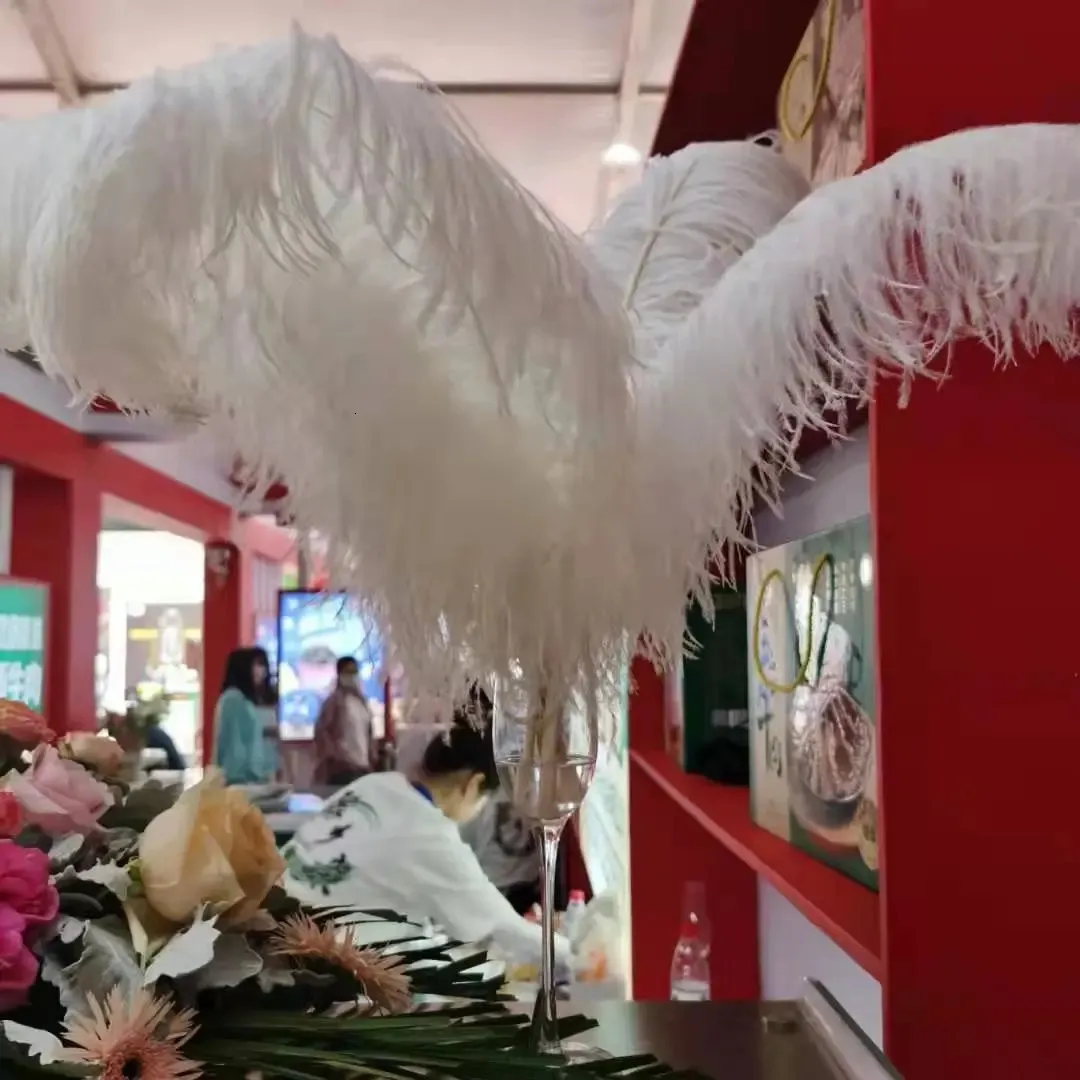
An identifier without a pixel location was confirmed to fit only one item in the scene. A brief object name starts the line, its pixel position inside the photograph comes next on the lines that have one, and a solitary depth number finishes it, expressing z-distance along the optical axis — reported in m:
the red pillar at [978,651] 0.60
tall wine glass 0.66
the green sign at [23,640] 3.77
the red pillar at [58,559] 4.37
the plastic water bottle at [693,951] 1.57
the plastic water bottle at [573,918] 2.11
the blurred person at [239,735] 5.35
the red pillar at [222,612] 7.38
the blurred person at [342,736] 5.03
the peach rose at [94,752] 0.79
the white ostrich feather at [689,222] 0.74
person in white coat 1.88
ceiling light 2.69
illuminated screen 6.93
